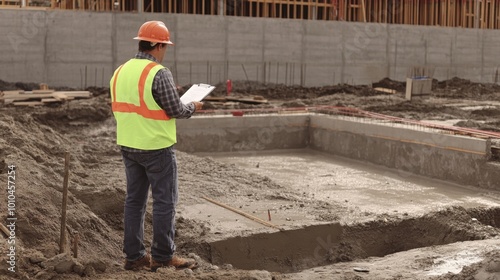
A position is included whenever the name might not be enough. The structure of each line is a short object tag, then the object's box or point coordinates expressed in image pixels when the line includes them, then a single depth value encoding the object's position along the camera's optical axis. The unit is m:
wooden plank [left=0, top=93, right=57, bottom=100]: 16.52
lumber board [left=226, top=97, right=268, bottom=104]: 18.16
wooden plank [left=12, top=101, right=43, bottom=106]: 16.19
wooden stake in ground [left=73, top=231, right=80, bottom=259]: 5.36
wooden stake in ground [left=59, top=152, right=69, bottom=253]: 5.29
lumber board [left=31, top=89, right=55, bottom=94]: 17.31
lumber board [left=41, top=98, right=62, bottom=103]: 16.48
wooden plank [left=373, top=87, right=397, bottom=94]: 23.08
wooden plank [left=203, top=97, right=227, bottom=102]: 18.50
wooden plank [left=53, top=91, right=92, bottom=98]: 17.89
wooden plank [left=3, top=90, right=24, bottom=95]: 16.92
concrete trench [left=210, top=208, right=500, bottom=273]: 7.06
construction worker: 5.33
